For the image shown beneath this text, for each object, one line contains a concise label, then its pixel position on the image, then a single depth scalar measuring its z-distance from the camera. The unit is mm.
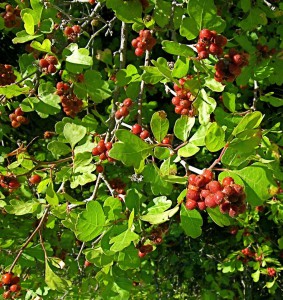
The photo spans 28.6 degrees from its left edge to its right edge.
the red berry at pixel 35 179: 428
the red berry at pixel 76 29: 432
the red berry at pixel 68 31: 432
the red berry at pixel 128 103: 404
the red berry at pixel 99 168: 414
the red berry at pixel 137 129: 372
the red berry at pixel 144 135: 359
